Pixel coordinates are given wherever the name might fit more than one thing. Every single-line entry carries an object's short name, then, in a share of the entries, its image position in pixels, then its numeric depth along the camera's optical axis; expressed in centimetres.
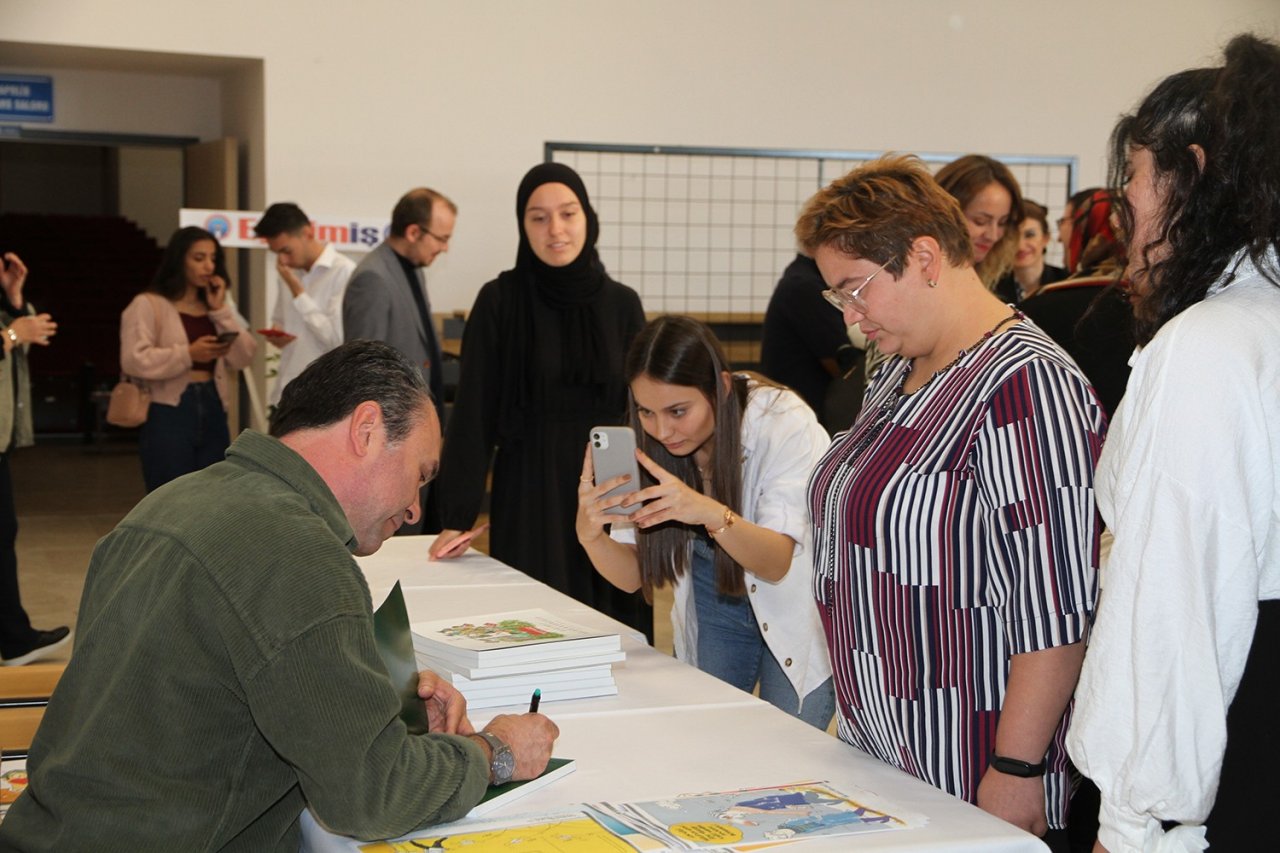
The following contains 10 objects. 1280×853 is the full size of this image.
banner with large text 679
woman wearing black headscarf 351
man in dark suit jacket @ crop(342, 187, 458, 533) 452
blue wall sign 768
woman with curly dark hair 122
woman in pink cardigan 491
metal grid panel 767
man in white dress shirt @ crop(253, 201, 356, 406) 550
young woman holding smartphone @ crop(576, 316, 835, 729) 251
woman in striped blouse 157
